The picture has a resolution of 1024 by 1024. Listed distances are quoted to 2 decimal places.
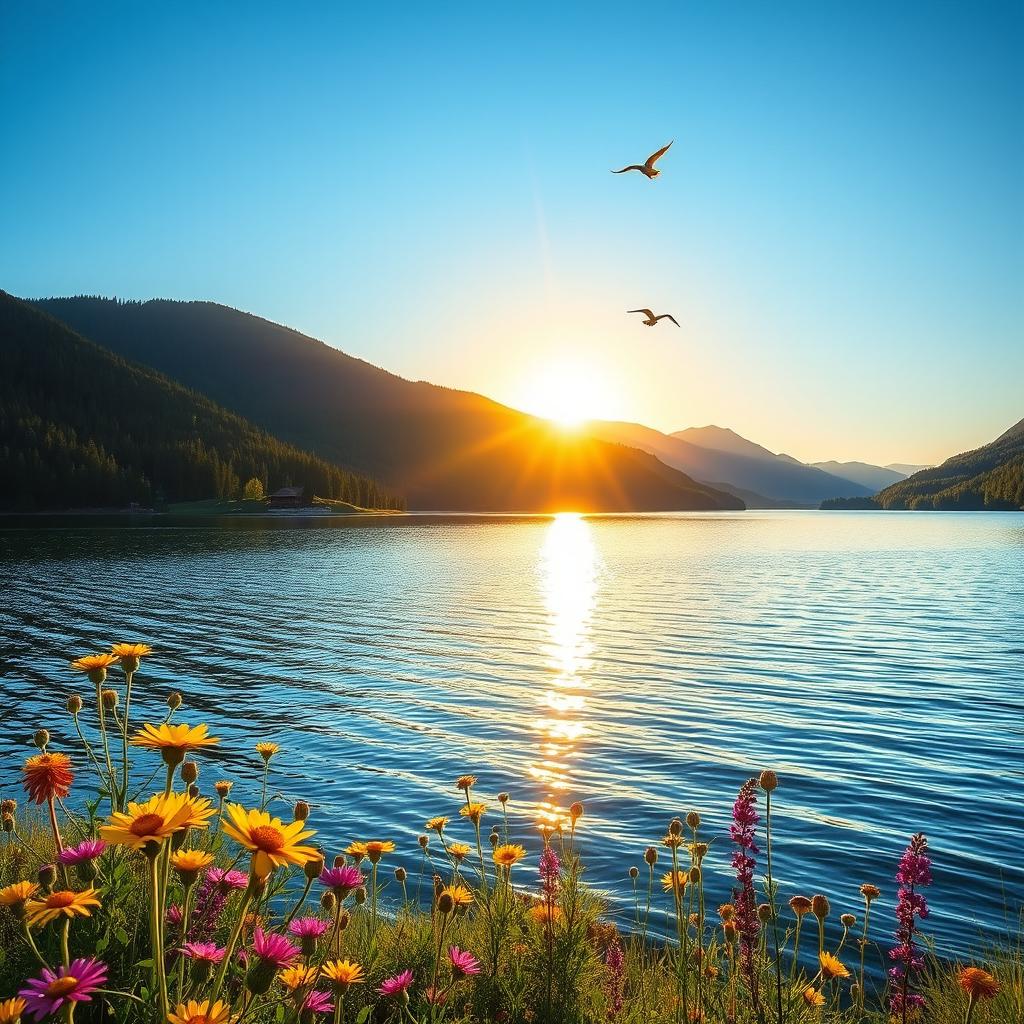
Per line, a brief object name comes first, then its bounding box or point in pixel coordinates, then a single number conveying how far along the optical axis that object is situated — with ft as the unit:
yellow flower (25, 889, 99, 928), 9.73
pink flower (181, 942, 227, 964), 10.19
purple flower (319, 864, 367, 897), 14.34
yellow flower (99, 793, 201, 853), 9.07
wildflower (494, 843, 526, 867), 17.76
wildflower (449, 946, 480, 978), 14.73
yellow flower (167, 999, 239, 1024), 9.57
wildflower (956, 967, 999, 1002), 13.73
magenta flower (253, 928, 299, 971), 9.64
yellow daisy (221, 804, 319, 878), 9.18
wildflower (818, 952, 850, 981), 15.79
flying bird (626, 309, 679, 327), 64.39
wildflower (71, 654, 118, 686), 16.81
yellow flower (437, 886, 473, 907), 16.74
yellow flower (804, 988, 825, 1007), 16.47
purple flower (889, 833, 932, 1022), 15.90
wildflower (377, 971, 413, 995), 13.60
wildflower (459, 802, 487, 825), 18.98
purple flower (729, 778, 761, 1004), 15.03
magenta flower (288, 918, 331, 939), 12.76
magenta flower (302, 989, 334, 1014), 11.52
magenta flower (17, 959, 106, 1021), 8.86
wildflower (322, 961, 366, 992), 11.88
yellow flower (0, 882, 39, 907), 11.56
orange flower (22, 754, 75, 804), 14.58
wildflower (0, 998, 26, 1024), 8.72
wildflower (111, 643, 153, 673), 16.76
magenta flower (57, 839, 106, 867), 13.76
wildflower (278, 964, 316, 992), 10.97
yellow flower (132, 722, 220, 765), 11.21
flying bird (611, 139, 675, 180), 56.74
